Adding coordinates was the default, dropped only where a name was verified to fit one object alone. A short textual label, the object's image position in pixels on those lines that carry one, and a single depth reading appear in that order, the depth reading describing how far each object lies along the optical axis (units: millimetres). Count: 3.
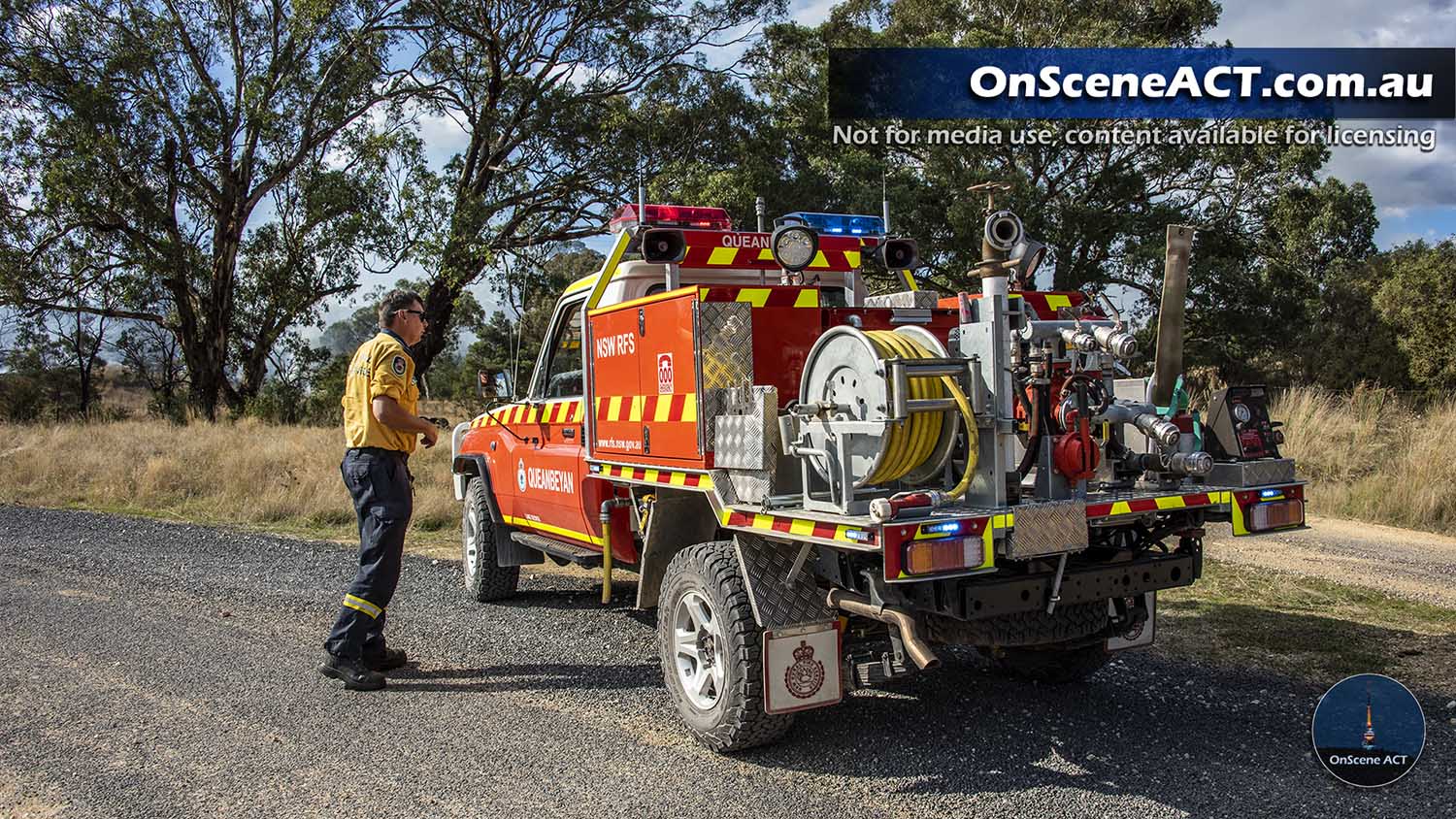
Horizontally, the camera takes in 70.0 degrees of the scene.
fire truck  3836
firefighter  5492
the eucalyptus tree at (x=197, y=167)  21875
